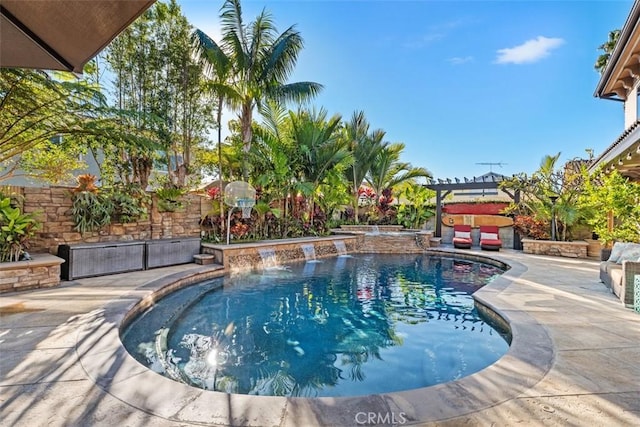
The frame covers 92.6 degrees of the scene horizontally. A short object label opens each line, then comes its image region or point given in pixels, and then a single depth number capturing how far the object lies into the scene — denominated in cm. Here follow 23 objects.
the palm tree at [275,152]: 1148
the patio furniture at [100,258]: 650
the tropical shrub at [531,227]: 1186
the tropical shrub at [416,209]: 1617
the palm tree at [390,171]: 1592
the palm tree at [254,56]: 1066
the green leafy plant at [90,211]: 727
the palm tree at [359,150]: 1555
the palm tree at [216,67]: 1003
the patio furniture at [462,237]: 1290
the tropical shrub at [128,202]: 793
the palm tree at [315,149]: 1264
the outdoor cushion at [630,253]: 584
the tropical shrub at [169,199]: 902
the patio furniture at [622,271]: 482
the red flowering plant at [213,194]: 1088
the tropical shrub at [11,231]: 570
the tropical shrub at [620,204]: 677
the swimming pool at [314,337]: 319
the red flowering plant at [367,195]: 1650
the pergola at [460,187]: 1308
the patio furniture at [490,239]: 1246
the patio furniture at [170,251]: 784
